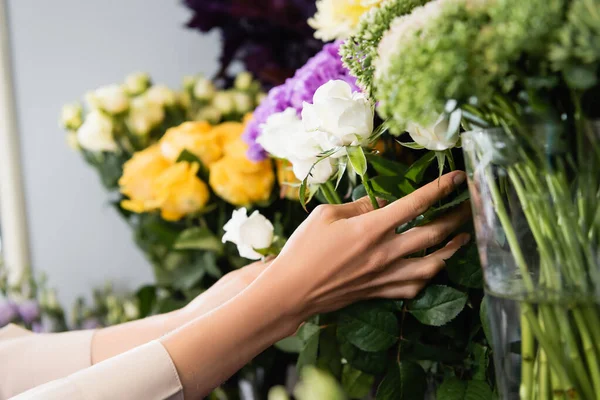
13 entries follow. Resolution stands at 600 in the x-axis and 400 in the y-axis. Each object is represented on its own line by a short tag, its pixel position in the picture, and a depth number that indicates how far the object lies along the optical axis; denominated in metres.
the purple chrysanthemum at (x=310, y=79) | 0.57
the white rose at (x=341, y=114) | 0.42
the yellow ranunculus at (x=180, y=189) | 0.77
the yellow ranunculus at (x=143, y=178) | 0.82
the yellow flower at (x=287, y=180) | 0.70
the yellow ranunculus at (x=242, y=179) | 0.74
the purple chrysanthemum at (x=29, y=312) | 1.04
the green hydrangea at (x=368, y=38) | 0.39
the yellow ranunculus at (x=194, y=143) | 0.79
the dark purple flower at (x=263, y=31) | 0.88
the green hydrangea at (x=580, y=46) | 0.27
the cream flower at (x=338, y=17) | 0.52
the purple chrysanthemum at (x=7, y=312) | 1.02
